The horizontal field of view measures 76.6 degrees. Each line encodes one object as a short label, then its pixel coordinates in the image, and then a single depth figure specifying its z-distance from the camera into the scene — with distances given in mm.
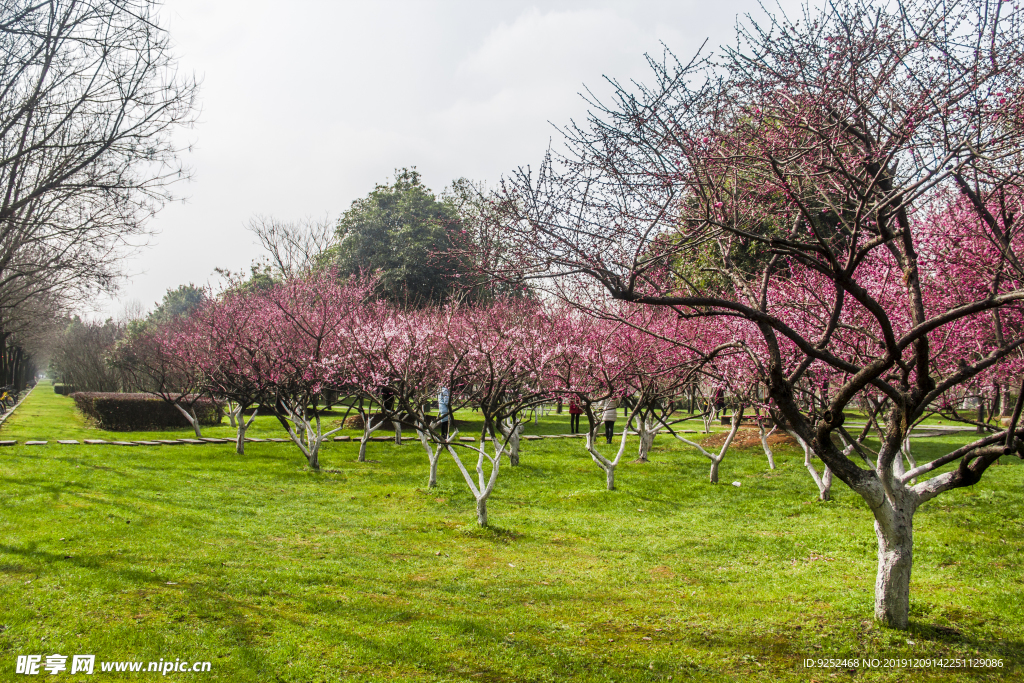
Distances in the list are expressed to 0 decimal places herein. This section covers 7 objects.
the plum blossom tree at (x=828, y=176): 4250
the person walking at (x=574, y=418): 20681
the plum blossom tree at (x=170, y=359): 21469
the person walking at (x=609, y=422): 19680
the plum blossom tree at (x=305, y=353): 15727
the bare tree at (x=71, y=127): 8320
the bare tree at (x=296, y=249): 29586
